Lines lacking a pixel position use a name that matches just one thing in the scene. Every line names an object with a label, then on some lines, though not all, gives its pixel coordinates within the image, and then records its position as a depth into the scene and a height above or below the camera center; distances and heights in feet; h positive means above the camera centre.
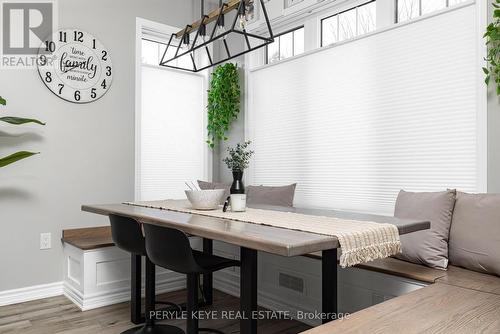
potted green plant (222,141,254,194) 8.06 -0.18
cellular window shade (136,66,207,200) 13.21 +1.14
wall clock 11.08 +2.88
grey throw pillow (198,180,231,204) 12.59 -0.60
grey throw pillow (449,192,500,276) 6.71 -1.15
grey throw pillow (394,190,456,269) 7.28 -1.19
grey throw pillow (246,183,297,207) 11.00 -0.80
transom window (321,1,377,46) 10.23 +3.86
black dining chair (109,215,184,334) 7.44 -1.55
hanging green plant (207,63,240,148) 13.57 +2.38
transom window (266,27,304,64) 12.23 +3.86
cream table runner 4.98 -0.85
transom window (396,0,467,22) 8.91 +3.70
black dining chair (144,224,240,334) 6.15 -1.47
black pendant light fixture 8.80 +4.13
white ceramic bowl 7.86 -0.63
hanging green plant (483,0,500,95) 7.51 +2.27
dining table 4.62 -0.89
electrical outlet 10.91 -2.05
